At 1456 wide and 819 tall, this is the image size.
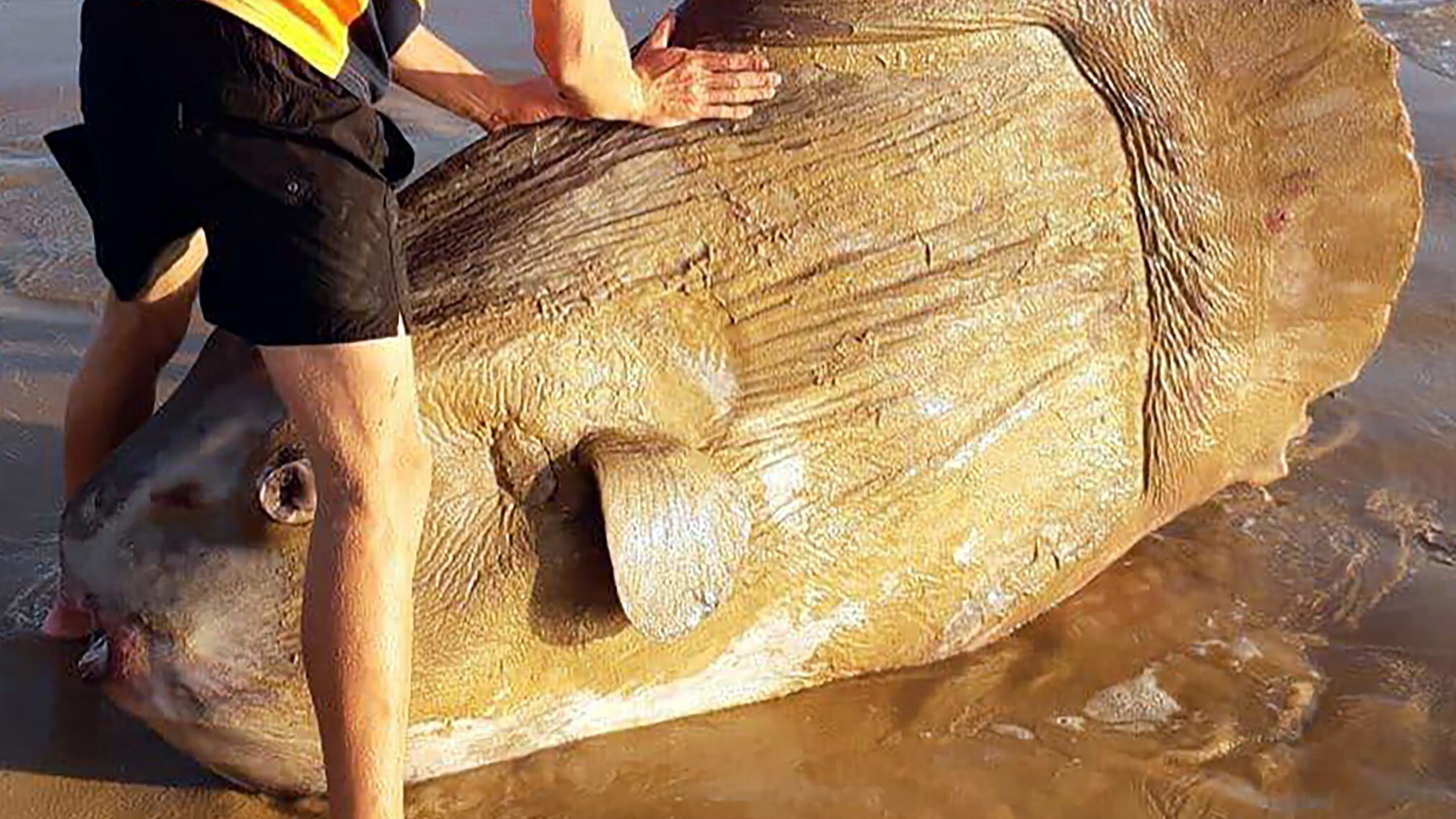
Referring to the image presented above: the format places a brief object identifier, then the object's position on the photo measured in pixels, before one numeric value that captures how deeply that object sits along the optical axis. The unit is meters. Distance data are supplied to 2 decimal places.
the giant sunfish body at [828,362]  3.59
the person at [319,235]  3.13
